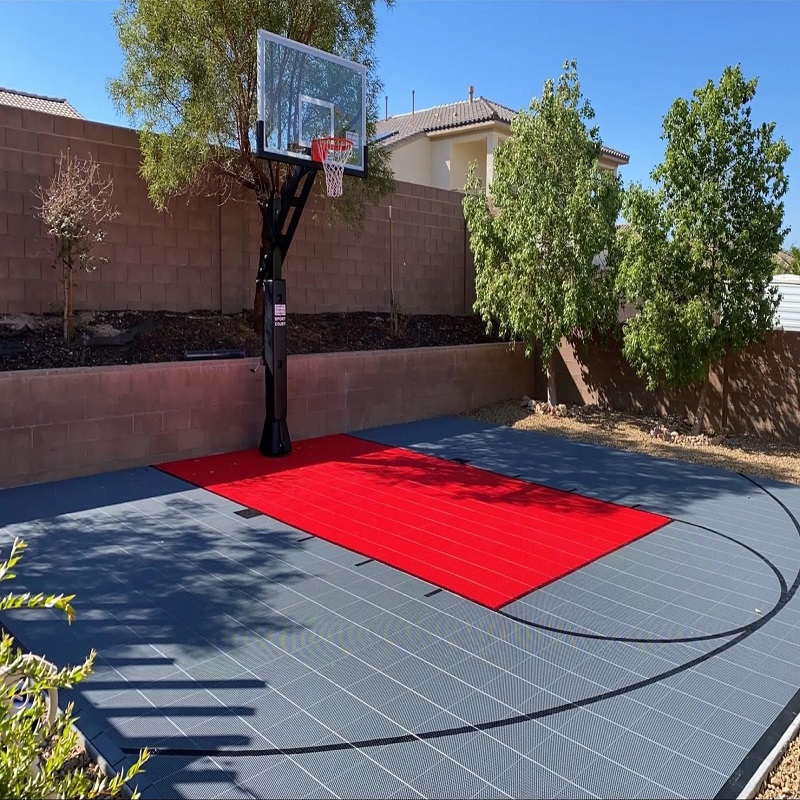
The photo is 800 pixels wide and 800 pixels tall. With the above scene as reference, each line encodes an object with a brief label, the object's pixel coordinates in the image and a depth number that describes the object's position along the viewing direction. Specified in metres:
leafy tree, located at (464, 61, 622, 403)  9.34
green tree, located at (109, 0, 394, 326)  7.58
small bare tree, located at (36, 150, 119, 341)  7.04
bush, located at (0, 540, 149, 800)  1.83
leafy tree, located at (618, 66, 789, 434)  8.10
